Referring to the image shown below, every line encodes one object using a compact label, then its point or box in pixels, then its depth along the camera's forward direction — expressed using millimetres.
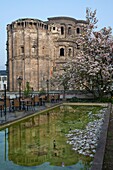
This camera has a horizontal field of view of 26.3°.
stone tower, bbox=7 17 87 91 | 47906
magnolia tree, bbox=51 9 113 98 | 23328
